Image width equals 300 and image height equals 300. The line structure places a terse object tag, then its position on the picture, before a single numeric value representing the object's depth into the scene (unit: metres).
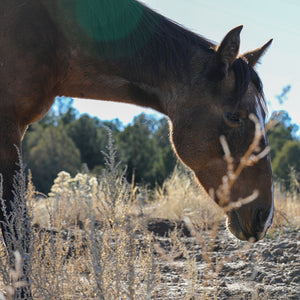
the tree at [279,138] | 21.06
